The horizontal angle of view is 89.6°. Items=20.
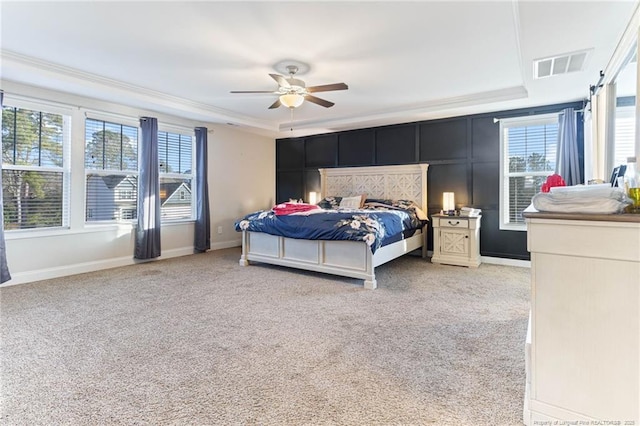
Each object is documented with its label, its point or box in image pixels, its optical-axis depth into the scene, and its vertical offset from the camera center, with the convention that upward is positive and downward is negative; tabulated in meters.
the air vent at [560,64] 3.00 +1.45
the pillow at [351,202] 5.84 +0.16
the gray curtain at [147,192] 5.00 +0.28
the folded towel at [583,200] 1.35 +0.05
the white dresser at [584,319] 1.31 -0.47
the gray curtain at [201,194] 5.88 +0.30
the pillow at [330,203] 6.12 +0.15
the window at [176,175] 5.55 +0.62
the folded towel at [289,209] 4.63 +0.02
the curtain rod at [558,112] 4.33 +1.39
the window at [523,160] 4.74 +0.78
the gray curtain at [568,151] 4.27 +0.81
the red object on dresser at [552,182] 2.50 +0.23
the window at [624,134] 2.56 +0.65
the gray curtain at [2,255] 3.68 -0.51
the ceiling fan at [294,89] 3.42 +1.33
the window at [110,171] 4.63 +0.59
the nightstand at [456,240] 4.82 -0.45
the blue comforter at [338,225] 3.82 -0.19
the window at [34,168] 3.92 +0.53
